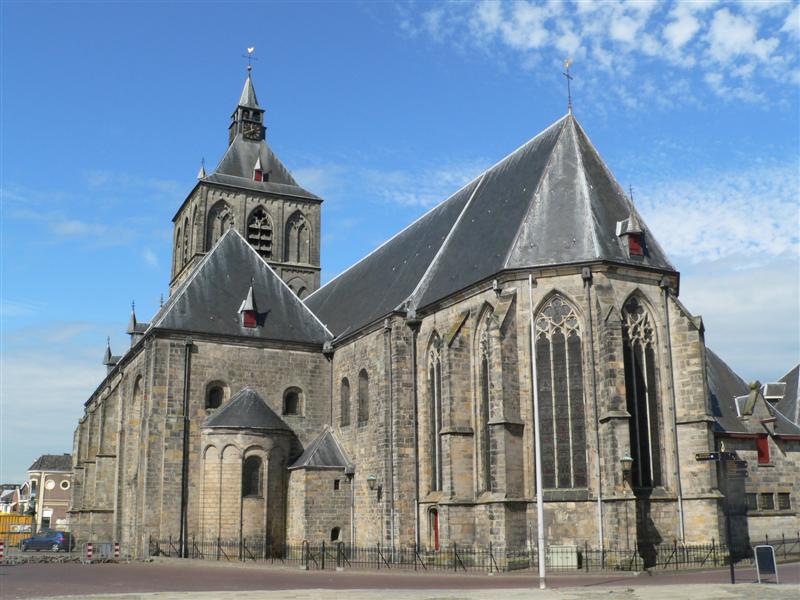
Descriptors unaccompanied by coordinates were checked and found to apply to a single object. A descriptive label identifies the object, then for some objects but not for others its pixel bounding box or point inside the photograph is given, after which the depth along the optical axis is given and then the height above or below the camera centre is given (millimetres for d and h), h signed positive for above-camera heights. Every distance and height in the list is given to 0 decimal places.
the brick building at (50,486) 89750 -792
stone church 24703 +2918
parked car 40219 -3049
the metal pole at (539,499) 18200 -647
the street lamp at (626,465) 23234 +126
